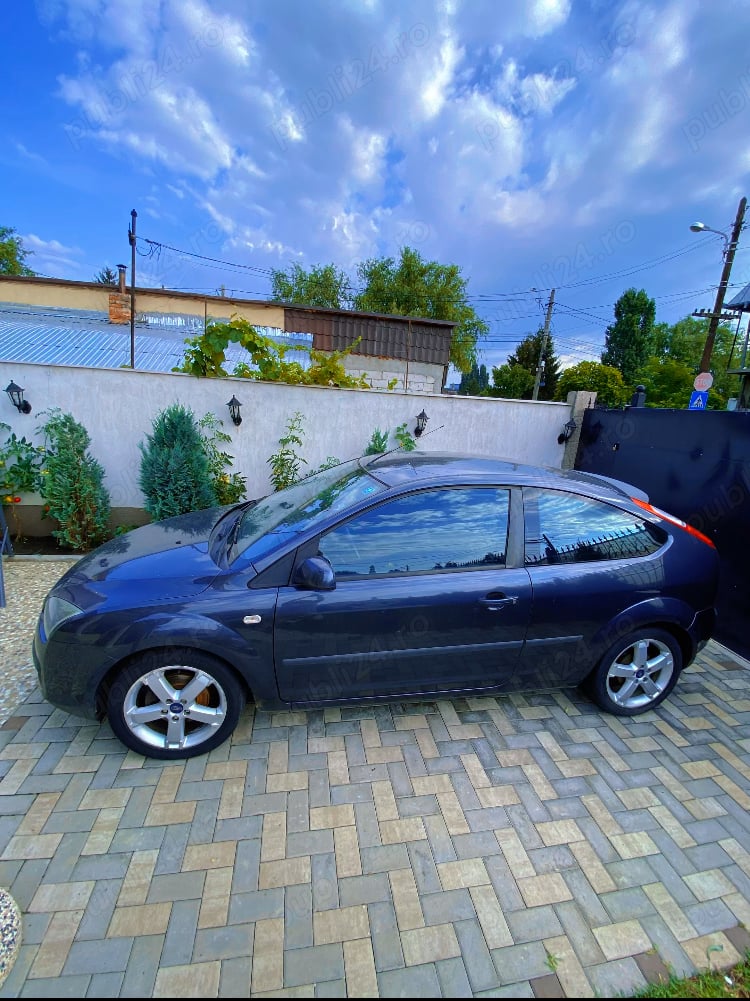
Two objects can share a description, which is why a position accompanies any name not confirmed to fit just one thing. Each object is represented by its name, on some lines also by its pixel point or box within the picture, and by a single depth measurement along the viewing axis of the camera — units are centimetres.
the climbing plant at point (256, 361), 520
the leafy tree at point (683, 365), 2223
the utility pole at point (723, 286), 1291
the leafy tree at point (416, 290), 2381
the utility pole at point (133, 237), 763
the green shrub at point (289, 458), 554
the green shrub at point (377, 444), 561
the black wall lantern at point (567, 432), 602
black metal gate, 346
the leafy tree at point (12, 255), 2469
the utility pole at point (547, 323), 2587
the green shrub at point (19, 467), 465
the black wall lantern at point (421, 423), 573
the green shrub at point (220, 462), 529
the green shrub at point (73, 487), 443
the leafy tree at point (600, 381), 2497
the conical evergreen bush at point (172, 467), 469
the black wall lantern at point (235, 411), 521
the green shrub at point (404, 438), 575
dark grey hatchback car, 198
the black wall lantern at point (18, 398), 462
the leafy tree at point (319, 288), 2703
